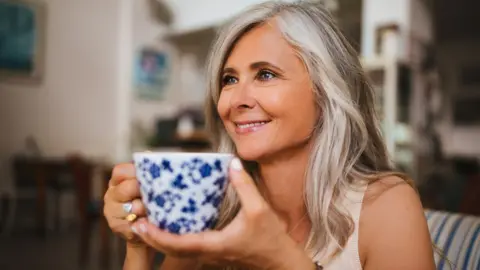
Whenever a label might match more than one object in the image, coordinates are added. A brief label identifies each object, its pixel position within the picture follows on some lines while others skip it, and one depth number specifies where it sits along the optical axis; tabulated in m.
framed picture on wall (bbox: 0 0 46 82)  5.18
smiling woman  0.72
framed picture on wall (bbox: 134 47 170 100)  6.38
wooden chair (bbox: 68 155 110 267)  3.59
